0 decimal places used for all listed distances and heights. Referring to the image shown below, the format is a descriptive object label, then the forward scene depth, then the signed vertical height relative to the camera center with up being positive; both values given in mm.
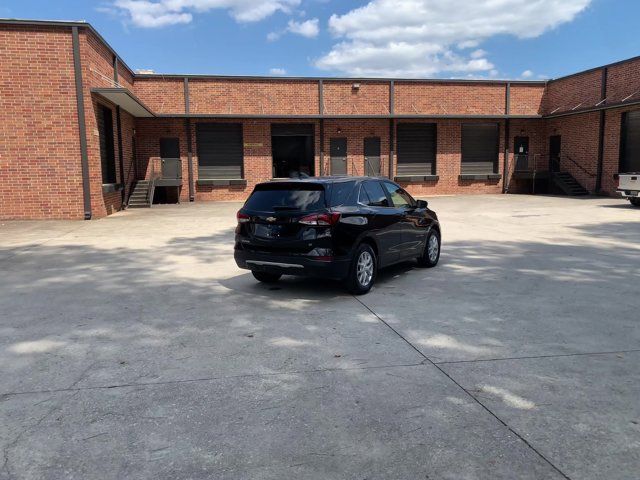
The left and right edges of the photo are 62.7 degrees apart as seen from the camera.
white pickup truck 18250 -716
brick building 23062 +1748
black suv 6473 -799
